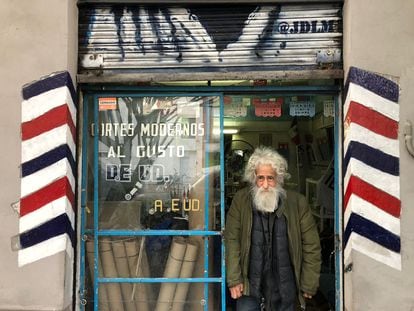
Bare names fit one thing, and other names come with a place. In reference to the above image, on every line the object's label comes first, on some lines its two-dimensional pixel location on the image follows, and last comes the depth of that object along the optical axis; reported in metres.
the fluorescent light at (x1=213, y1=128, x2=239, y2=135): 5.18
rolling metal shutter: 4.24
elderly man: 4.16
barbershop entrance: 4.38
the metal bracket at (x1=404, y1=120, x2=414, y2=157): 3.93
